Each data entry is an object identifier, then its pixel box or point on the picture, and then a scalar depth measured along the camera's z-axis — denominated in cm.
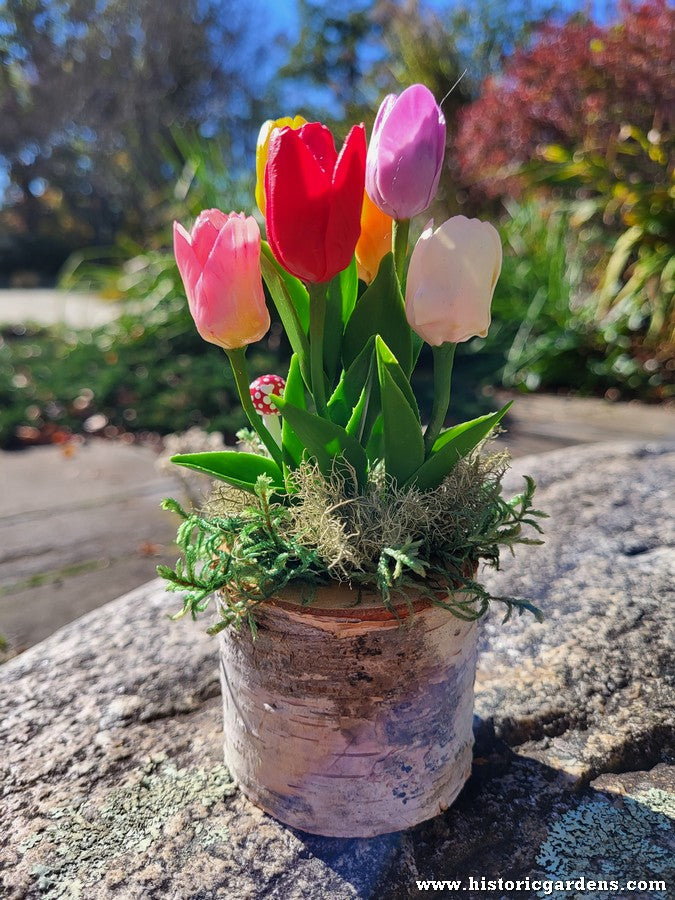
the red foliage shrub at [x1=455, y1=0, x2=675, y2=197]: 144
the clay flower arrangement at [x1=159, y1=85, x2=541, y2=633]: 26
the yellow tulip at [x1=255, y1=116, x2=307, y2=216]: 28
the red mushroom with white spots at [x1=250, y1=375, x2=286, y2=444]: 31
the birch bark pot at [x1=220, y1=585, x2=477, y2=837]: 29
